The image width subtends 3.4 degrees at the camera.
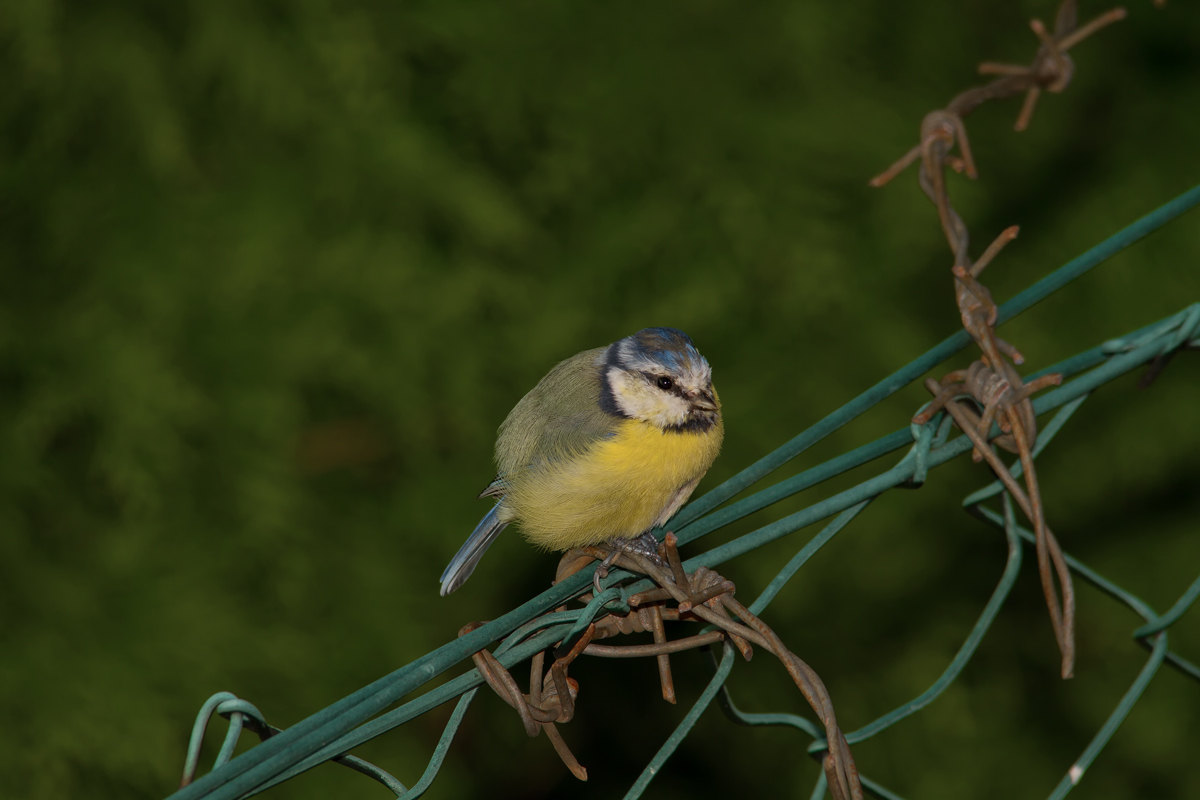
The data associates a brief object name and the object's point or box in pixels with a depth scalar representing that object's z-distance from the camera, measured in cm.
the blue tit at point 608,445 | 497
